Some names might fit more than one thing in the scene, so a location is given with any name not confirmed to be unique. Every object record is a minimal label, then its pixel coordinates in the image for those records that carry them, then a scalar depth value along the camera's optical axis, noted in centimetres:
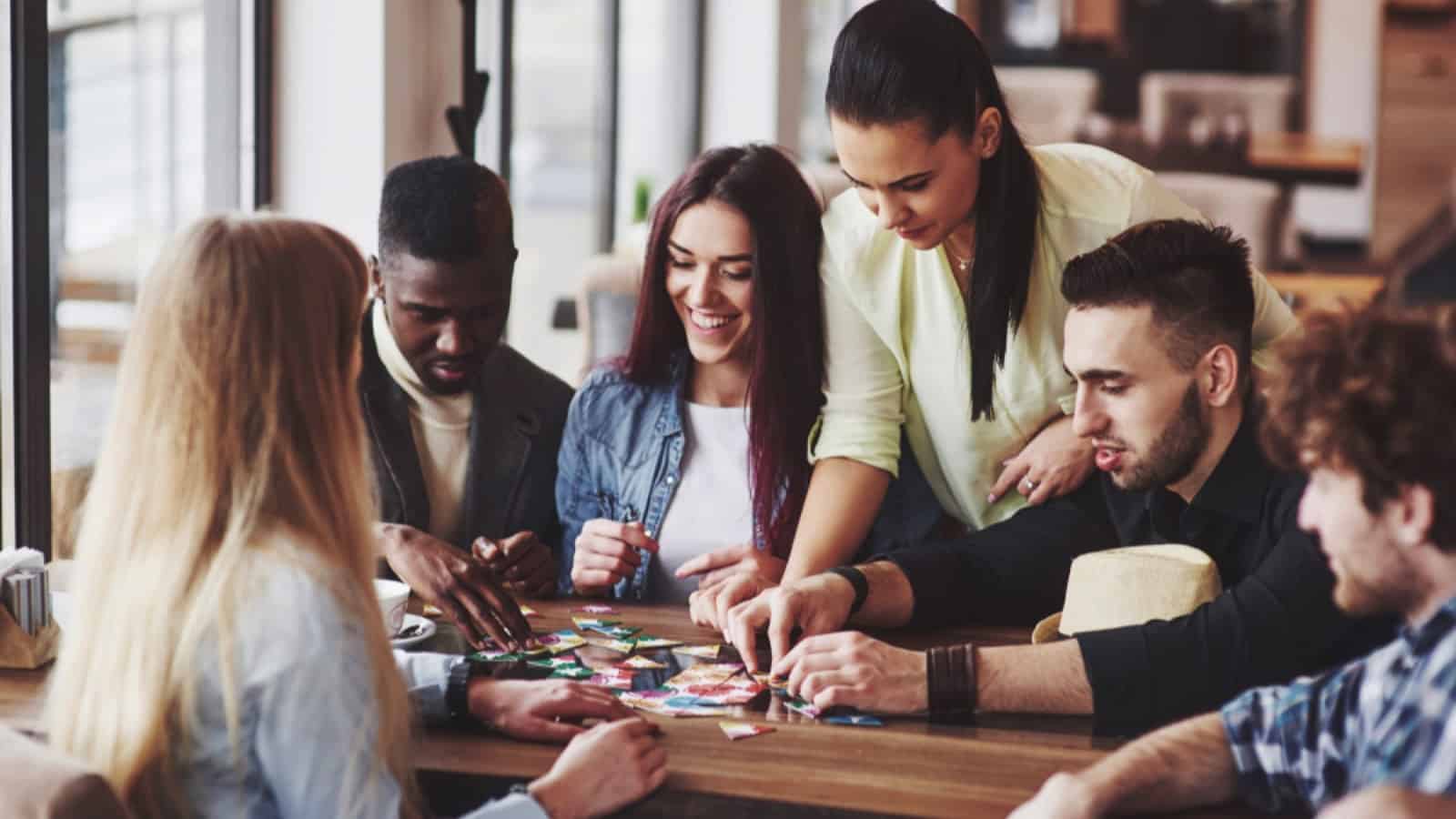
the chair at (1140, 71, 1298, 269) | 870
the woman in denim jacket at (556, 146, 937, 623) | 279
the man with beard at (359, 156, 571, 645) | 269
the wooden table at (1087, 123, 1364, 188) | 859
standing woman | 244
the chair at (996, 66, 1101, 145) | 987
